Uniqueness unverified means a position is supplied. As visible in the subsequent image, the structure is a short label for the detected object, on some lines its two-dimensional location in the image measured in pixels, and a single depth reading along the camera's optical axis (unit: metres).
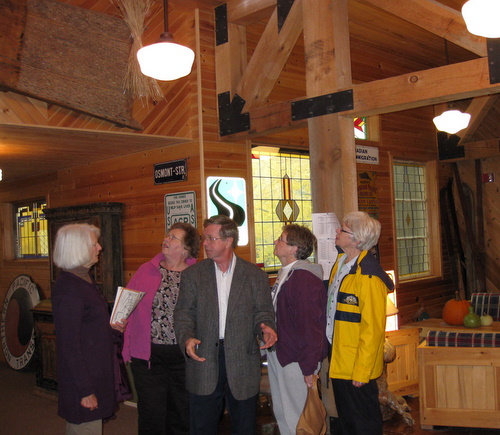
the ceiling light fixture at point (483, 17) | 3.09
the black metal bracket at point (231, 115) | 5.06
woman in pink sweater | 3.70
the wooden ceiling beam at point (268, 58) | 4.71
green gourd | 5.80
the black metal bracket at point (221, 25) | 5.24
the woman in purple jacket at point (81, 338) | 2.84
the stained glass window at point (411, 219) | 8.03
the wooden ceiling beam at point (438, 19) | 3.70
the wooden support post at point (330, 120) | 4.31
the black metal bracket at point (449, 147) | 8.40
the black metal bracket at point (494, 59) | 3.52
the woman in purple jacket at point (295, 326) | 3.32
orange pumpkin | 6.16
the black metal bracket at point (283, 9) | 4.72
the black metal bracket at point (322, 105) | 4.24
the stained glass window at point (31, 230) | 7.74
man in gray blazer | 3.18
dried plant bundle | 5.03
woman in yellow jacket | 3.15
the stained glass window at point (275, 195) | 6.43
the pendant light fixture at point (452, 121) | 7.15
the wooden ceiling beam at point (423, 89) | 3.61
